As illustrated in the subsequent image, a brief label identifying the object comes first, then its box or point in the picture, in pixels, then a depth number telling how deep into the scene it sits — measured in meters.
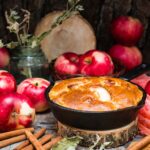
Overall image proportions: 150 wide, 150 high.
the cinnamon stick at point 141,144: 0.98
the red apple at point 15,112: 1.06
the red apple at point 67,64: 1.23
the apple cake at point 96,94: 1.01
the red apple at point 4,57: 1.33
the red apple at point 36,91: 1.14
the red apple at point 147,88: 1.16
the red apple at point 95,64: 1.21
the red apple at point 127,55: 1.37
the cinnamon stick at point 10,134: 1.05
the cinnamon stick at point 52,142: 1.00
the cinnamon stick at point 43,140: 1.00
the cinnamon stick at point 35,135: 1.01
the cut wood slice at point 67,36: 1.38
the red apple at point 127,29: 1.37
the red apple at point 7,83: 1.14
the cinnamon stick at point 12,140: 1.02
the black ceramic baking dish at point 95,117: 0.98
